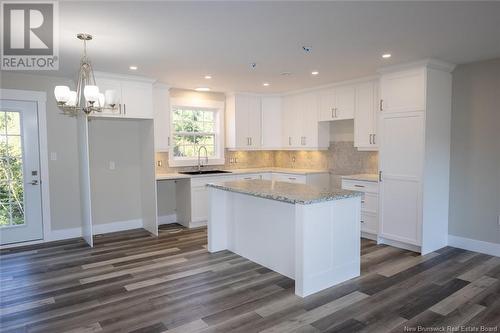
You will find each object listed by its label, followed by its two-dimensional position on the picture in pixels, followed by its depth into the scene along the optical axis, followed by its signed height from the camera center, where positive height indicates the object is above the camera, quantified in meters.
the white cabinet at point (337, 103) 5.40 +0.78
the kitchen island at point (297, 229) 3.09 -0.83
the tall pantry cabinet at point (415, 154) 4.19 -0.06
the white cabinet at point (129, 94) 4.78 +0.85
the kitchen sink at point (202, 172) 5.98 -0.40
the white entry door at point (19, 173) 4.63 -0.31
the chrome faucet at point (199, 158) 6.30 -0.14
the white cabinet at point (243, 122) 6.43 +0.55
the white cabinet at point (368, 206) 4.80 -0.81
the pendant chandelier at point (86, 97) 2.96 +0.50
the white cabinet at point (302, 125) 6.09 +0.47
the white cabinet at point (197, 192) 5.61 -0.70
